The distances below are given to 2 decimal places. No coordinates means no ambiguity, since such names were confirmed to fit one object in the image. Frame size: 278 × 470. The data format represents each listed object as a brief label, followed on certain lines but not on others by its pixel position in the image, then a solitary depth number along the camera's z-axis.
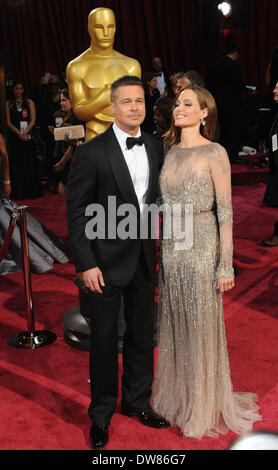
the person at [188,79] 4.54
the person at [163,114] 4.27
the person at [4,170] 4.67
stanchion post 3.88
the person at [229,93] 9.22
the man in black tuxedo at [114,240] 2.54
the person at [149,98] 9.21
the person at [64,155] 4.27
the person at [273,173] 5.40
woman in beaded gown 2.58
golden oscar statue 3.79
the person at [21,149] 8.55
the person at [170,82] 10.84
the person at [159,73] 11.16
